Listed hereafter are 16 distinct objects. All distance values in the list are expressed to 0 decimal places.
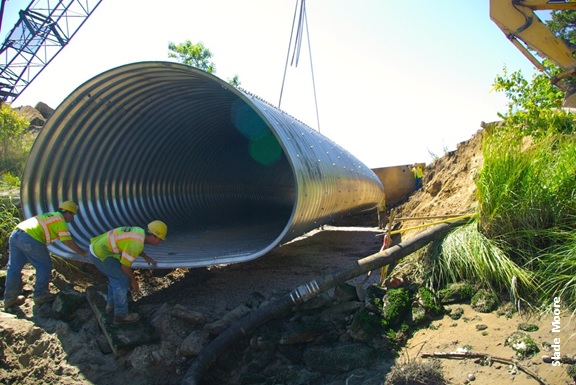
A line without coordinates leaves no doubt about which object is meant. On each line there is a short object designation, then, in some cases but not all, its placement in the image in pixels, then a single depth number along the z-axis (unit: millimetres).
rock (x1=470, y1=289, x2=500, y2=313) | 4250
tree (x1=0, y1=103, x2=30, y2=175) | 12648
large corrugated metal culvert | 6164
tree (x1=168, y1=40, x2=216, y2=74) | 27391
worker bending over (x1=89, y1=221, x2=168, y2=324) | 4962
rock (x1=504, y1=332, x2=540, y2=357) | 3479
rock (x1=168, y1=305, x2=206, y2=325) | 4938
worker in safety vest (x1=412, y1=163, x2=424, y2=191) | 17250
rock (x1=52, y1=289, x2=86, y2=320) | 5082
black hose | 4195
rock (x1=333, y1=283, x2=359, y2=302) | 4934
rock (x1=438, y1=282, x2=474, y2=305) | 4520
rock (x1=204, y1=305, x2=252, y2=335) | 4672
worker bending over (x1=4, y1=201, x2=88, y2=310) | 5340
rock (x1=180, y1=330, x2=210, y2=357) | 4464
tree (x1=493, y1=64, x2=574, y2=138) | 6797
